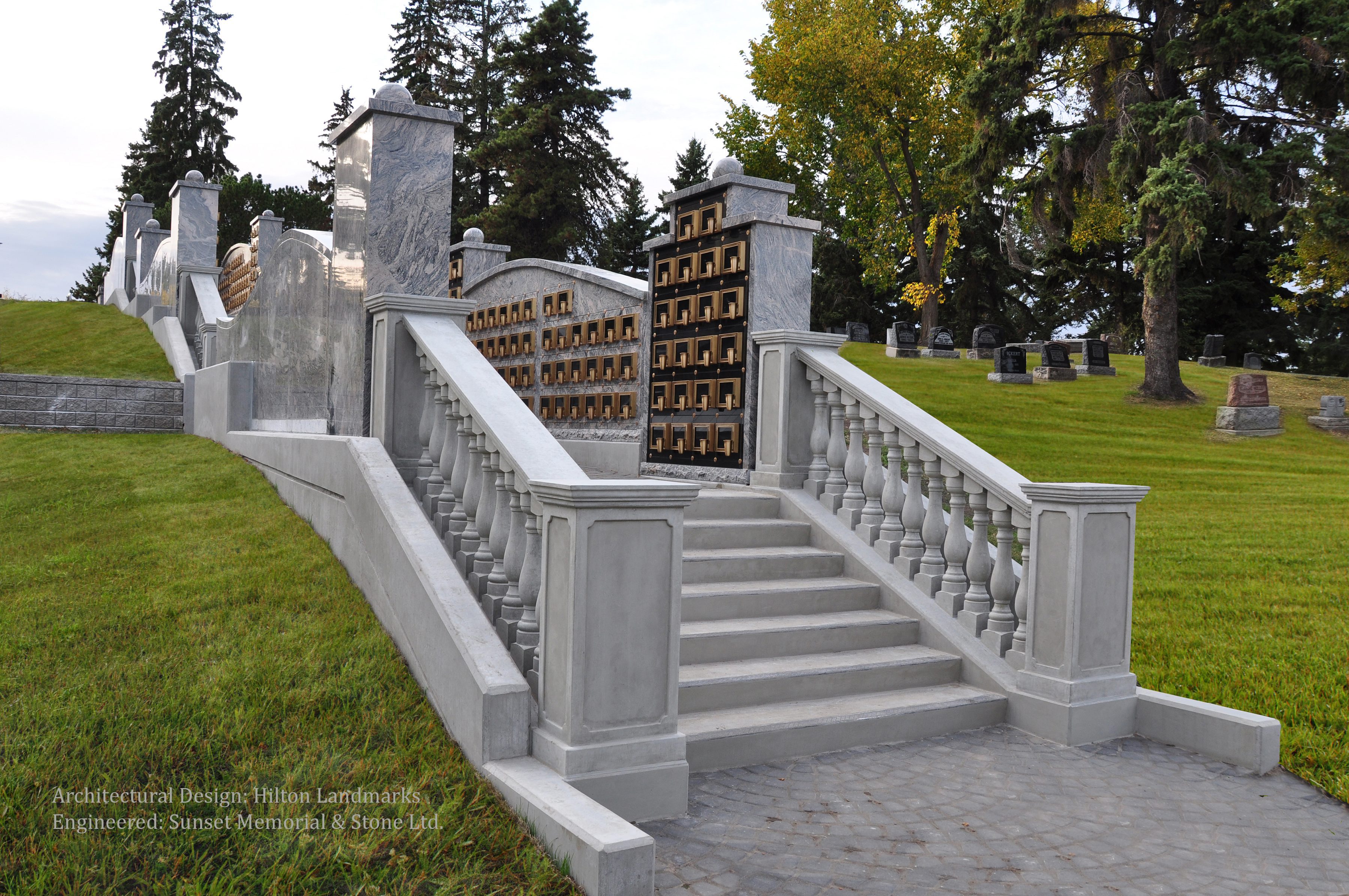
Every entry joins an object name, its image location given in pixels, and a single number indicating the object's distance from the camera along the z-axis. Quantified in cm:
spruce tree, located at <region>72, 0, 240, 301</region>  4569
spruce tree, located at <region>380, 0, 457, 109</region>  4222
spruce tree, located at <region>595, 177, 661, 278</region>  3744
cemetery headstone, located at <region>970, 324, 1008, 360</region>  2992
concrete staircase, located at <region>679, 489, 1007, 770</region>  447
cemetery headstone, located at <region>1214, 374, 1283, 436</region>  2034
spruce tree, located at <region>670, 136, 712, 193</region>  4828
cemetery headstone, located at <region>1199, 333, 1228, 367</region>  3319
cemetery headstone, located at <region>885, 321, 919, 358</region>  2955
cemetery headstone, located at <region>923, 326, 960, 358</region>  3089
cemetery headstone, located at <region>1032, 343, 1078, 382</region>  2594
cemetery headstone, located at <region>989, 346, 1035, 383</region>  2510
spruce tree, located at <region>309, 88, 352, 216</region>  4591
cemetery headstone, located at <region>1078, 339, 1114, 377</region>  2723
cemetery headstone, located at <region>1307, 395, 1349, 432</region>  2119
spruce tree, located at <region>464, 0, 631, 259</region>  3491
